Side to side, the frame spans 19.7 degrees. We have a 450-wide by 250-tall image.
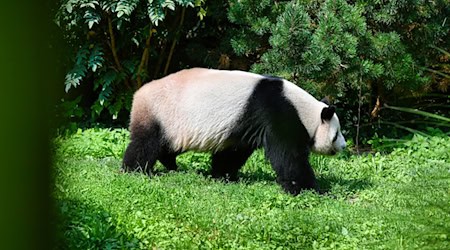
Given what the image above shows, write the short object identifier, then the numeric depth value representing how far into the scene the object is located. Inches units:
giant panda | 496.7
